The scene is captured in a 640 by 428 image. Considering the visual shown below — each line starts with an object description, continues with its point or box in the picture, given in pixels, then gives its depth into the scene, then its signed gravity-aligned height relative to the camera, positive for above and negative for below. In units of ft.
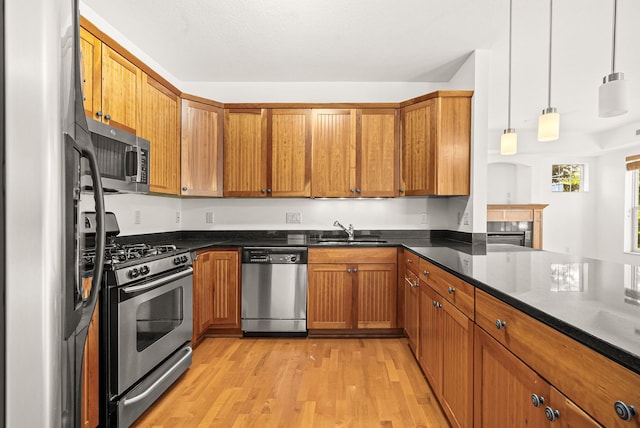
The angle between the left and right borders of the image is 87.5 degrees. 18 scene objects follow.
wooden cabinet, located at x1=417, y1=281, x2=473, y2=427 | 4.86 -2.48
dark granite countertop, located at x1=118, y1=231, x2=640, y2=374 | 2.42 -0.86
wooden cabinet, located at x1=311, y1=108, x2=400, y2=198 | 11.17 +1.95
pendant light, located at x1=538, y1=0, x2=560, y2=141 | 7.11 +1.89
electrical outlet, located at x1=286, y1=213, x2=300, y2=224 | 12.26 -0.23
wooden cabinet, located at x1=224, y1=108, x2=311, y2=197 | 11.24 +1.98
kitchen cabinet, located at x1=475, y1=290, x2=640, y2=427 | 2.26 -1.28
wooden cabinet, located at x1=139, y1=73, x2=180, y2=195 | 8.67 +2.17
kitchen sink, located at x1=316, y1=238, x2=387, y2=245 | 10.51 -1.02
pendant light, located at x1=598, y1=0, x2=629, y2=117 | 5.37 +1.92
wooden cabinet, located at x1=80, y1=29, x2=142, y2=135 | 6.55 +2.70
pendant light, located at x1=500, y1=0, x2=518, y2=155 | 9.12 +1.94
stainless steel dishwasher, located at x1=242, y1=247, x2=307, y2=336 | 10.28 -2.39
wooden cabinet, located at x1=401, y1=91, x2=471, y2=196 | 9.98 +2.06
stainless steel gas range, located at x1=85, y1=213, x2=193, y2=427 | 5.80 -2.31
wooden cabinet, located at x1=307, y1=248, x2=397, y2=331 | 10.27 -2.38
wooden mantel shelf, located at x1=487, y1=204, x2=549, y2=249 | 21.97 -0.05
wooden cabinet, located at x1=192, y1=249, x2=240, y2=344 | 10.11 -2.48
